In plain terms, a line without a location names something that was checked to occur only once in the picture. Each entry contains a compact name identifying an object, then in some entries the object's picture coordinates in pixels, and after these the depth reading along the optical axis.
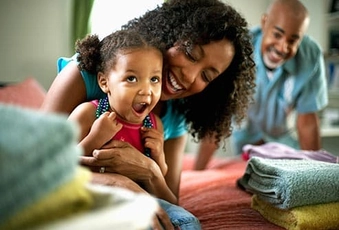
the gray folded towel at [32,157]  0.36
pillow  1.56
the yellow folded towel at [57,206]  0.37
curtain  1.63
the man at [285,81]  1.78
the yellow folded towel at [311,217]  0.87
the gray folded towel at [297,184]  0.88
